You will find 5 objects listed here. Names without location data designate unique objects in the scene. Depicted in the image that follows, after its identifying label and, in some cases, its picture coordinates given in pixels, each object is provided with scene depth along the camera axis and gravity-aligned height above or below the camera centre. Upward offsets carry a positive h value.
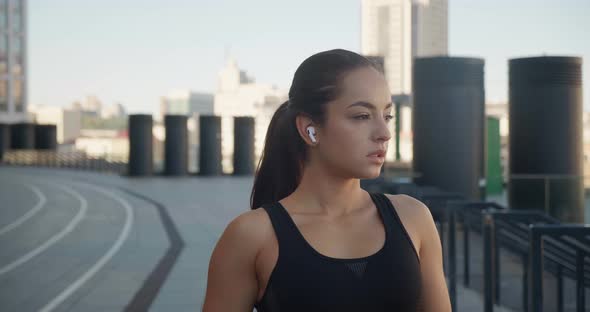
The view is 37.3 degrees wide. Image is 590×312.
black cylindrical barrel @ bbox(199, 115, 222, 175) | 40.28 -0.72
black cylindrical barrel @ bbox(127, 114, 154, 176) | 38.72 -0.46
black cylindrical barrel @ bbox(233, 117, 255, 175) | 40.75 -0.73
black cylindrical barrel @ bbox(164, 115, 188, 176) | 39.45 -0.63
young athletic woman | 2.39 -0.29
